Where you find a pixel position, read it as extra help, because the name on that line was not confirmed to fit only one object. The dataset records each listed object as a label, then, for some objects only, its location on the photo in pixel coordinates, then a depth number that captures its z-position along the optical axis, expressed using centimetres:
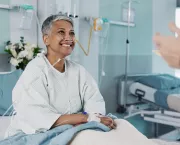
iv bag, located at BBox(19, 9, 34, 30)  302
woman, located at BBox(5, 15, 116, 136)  170
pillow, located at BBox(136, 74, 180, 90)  369
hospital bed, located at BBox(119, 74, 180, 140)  330
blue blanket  150
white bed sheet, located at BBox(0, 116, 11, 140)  209
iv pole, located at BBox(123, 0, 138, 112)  390
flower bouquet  280
